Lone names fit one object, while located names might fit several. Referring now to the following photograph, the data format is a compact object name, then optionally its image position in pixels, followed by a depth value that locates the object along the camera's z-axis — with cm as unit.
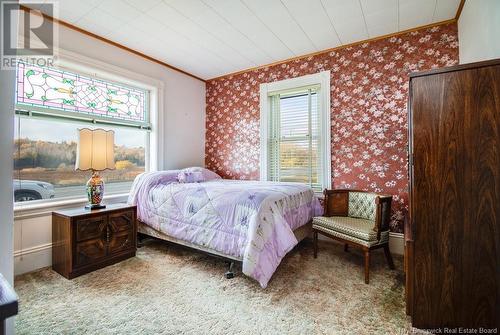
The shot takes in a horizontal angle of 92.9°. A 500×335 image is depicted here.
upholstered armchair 215
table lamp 227
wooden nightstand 216
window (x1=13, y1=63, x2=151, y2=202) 241
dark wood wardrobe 133
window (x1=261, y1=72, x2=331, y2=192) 326
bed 200
